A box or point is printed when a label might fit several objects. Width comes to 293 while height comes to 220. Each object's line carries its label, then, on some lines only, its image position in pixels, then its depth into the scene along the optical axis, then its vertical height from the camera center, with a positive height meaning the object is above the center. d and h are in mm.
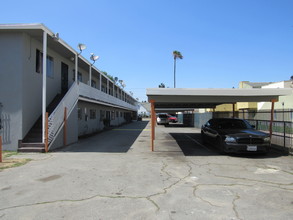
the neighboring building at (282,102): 24859 +1399
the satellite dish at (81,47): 13391 +3741
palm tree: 58062 +14694
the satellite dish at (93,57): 16945 +4007
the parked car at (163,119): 35000 -839
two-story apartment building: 10227 +1197
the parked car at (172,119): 43500 -1000
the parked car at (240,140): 8836 -975
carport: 9805 +882
